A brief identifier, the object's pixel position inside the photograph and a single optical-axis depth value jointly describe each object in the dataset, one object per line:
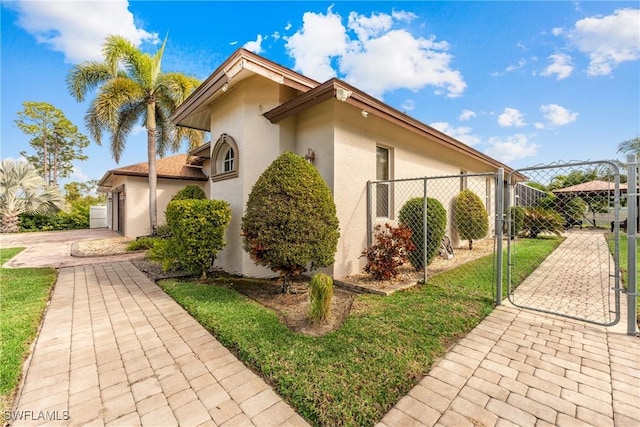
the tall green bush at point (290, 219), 4.43
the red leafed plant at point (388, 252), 5.35
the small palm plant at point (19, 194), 16.73
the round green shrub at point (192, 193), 8.52
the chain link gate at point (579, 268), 3.58
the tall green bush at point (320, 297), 3.45
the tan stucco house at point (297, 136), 5.34
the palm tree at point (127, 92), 11.08
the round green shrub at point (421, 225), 6.14
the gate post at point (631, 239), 3.10
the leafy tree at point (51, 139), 23.69
